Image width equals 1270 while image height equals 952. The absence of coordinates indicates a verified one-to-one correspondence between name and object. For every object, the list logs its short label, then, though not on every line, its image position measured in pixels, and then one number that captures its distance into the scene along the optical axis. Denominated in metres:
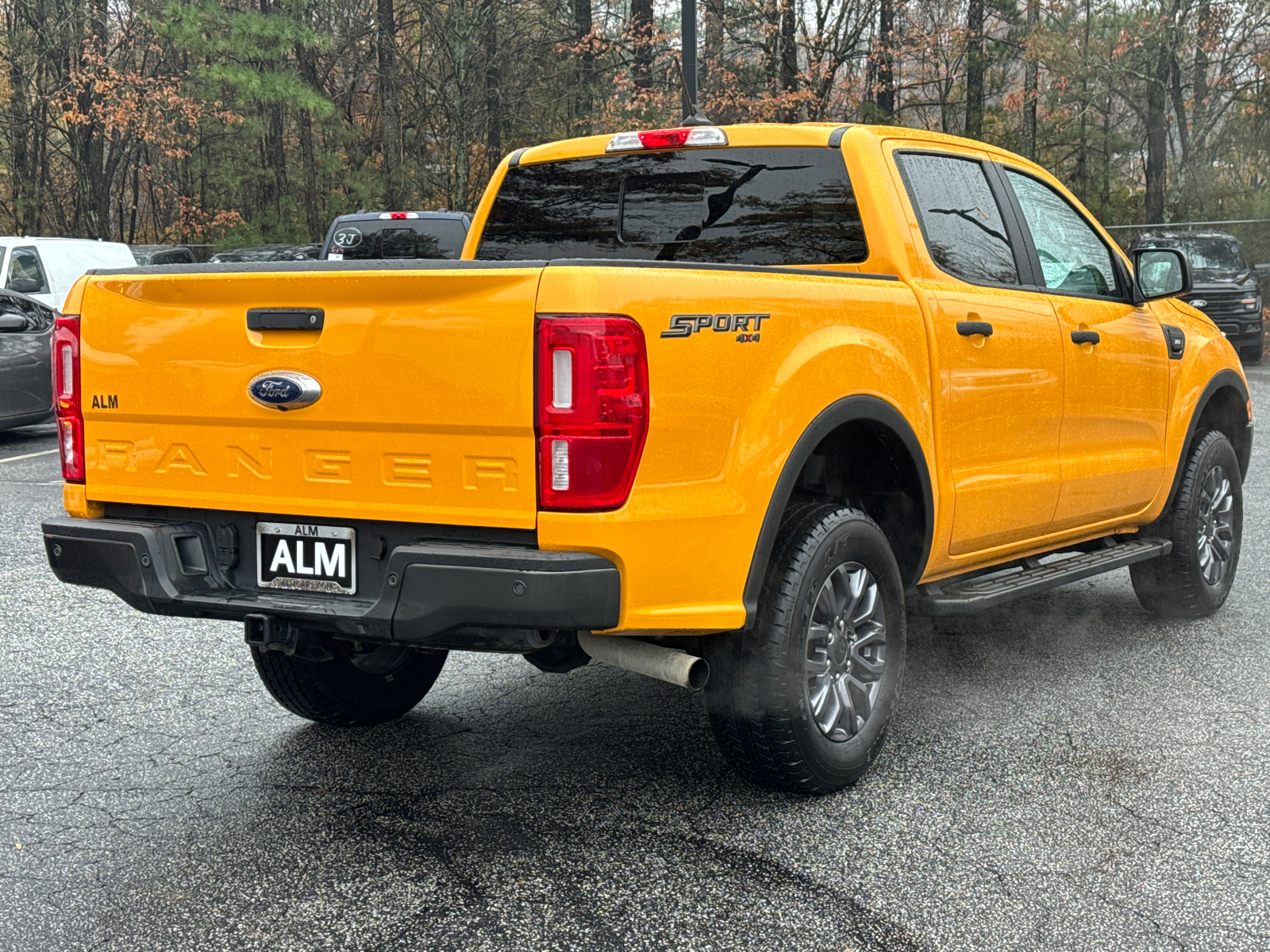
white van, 17.34
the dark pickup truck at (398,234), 13.83
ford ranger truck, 3.30
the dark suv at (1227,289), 21.56
